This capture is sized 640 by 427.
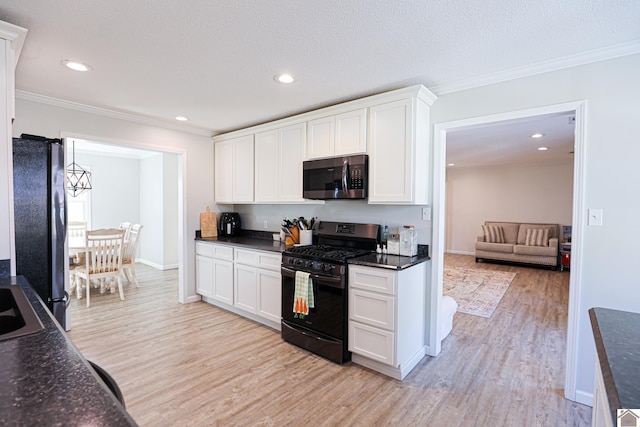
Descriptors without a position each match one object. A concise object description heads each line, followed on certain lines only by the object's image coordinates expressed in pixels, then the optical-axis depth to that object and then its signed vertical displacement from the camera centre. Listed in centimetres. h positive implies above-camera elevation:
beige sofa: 654 -74
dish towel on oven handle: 280 -78
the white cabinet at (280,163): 348 +51
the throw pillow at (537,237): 678 -58
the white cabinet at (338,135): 289 +72
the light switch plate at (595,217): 211 -4
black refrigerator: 225 -9
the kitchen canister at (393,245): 290 -34
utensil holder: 358 -34
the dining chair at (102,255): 427 -71
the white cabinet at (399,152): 261 +49
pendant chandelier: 513 +47
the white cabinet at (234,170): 405 +50
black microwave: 288 +29
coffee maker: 450 -26
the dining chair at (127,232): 503 -44
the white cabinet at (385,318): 241 -88
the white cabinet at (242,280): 333 -87
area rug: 421 -128
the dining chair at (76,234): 499 -52
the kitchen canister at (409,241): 282 -29
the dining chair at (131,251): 490 -73
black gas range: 265 -72
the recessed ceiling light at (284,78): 253 +106
